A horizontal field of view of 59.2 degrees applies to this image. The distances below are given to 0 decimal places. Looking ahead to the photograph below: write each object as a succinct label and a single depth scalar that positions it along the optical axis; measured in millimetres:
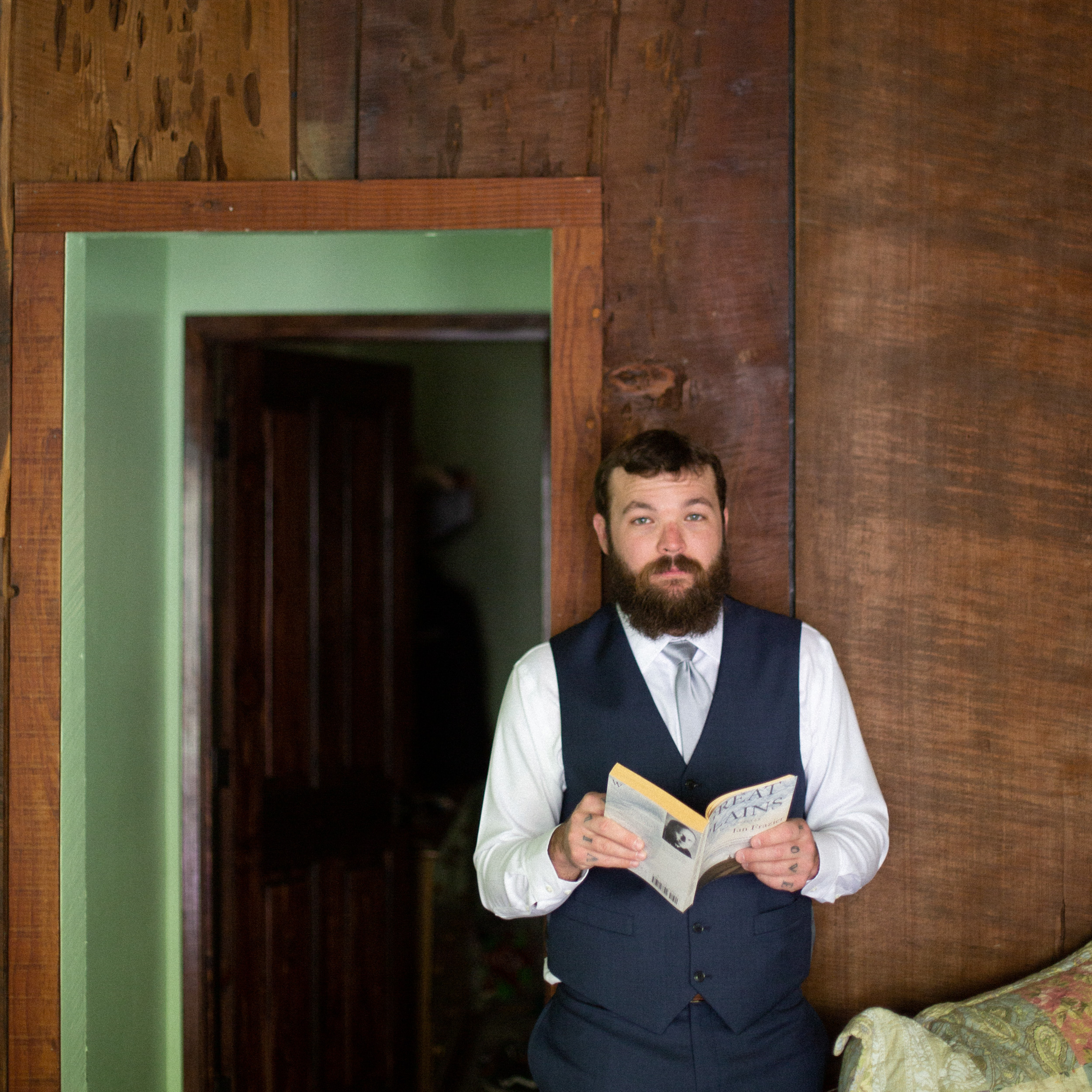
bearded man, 1552
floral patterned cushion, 1660
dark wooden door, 2832
